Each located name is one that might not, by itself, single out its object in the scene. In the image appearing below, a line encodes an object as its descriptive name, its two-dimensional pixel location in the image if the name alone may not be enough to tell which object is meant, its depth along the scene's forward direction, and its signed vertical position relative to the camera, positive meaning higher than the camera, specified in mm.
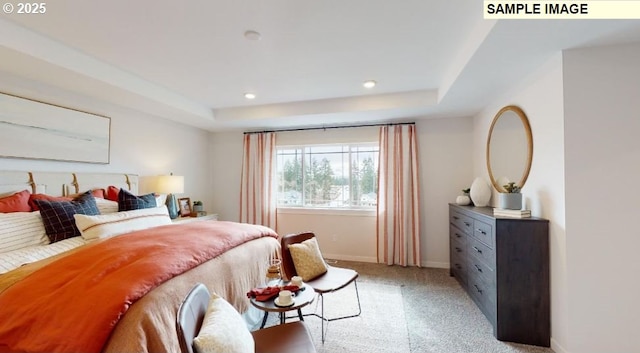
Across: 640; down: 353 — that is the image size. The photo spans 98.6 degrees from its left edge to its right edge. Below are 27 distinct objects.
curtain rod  4354 +915
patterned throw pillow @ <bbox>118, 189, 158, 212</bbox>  2820 -206
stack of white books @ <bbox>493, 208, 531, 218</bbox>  2270 -246
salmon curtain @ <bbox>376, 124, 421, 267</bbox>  4086 -232
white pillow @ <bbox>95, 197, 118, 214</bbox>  2707 -238
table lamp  3658 -64
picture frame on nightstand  4258 -377
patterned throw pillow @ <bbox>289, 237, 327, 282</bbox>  2482 -716
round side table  1672 -759
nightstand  3873 -539
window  4473 +123
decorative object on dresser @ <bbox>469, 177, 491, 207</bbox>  3211 -106
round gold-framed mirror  2531 +373
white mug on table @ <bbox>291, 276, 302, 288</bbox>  1934 -699
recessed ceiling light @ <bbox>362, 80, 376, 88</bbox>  3105 +1143
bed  1217 -556
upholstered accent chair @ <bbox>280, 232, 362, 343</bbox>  2322 -856
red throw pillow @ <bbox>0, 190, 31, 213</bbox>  2168 -172
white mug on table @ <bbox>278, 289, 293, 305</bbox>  1704 -715
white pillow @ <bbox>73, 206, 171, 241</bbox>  2205 -353
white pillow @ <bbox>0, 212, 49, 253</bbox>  1921 -362
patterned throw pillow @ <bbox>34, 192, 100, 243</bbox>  2170 -290
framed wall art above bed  2439 +495
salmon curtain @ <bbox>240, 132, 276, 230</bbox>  4699 +47
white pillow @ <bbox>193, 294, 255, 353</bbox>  994 -584
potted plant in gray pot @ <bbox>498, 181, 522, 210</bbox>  2428 -131
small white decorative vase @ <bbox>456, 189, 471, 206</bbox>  3490 -193
